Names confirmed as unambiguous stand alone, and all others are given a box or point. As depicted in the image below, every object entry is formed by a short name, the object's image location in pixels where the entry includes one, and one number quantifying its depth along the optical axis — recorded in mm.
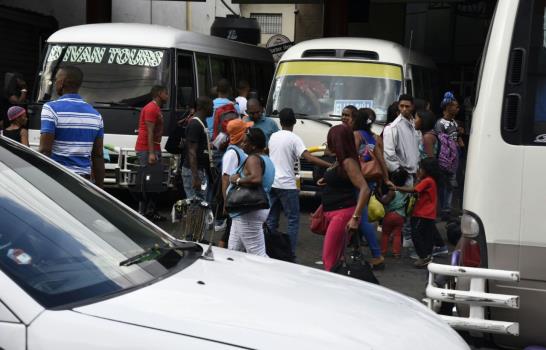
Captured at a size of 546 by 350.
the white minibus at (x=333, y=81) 12727
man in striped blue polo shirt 6633
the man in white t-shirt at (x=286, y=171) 8727
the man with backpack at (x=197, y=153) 10156
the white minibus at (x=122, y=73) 12289
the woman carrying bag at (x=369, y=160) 8305
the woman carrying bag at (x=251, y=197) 6906
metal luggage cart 7805
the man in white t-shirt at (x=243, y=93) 12812
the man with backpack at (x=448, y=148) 11273
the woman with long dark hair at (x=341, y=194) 7109
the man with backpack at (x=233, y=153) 7574
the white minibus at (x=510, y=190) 4688
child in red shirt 8867
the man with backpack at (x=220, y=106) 10688
